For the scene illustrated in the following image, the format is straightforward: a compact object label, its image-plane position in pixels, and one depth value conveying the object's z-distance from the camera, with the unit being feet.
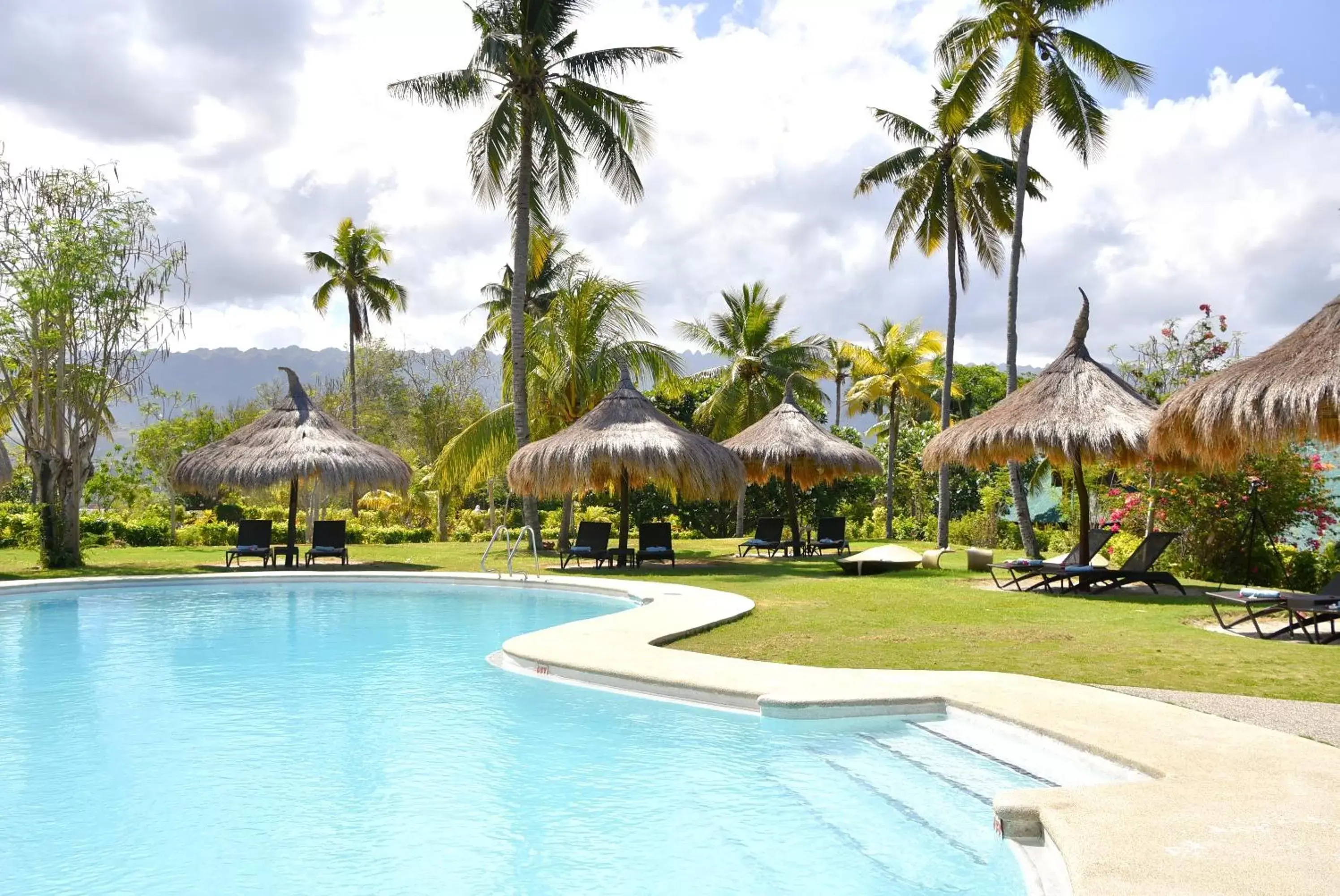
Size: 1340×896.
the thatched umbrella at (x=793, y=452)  63.26
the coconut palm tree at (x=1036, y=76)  57.06
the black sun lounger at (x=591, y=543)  54.19
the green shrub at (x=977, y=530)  75.61
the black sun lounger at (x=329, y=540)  56.24
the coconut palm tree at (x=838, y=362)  98.02
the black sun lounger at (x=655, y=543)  56.29
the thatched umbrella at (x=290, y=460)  58.03
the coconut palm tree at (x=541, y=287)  87.25
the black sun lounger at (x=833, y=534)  64.39
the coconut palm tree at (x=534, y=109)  61.41
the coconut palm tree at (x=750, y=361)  90.99
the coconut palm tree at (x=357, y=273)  106.32
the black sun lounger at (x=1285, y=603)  27.45
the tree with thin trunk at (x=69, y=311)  55.11
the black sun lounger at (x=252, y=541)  55.98
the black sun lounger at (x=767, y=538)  62.95
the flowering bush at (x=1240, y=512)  44.70
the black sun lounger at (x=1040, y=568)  42.01
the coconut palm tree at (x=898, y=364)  96.12
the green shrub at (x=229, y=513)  92.38
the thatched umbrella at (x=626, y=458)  54.24
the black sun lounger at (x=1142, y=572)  40.24
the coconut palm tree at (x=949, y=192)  68.18
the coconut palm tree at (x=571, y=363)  70.28
